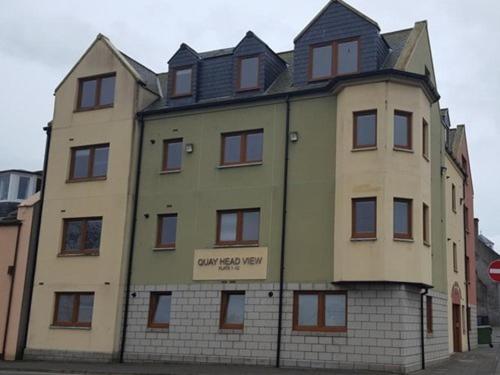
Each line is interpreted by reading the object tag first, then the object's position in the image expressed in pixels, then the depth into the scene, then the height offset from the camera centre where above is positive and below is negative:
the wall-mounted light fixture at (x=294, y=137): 22.06 +6.17
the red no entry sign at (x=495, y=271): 13.13 +1.18
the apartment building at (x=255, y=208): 20.16 +3.78
